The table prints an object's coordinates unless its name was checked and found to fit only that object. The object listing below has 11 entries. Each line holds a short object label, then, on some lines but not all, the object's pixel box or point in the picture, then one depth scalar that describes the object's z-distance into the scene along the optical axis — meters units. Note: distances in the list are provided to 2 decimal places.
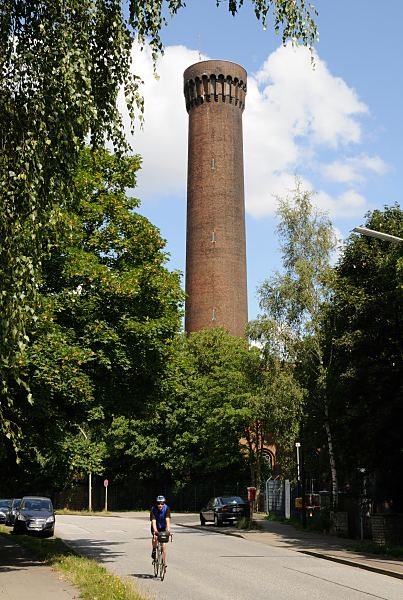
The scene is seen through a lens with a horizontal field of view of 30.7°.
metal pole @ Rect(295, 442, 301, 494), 33.00
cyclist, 15.07
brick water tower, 64.38
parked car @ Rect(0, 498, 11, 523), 39.94
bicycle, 14.83
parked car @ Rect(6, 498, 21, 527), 36.03
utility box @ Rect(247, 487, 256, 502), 36.03
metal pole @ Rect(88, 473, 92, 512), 59.02
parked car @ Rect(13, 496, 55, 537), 27.78
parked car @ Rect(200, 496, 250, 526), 35.38
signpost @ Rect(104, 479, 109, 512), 55.92
